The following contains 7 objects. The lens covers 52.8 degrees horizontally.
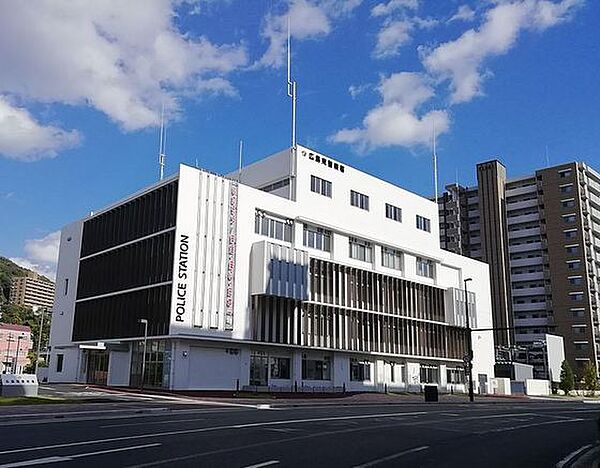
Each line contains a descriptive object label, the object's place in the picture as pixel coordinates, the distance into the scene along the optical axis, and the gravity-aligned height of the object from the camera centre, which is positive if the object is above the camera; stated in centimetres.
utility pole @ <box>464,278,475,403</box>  4814 +36
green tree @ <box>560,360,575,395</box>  8038 -4
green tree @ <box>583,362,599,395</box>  8556 -13
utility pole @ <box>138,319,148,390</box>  4378 +217
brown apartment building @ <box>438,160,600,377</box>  10012 +2238
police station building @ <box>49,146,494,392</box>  4459 +738
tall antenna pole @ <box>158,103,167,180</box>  6123 +2093
